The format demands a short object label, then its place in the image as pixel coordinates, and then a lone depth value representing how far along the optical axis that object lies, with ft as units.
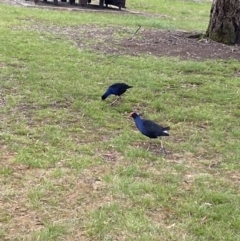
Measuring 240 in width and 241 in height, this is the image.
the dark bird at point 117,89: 23.82
